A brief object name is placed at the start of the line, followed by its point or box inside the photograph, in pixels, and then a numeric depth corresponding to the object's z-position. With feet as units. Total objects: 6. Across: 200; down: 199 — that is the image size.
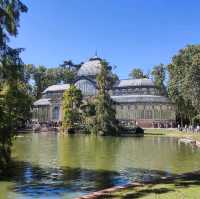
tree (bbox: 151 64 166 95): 218.05
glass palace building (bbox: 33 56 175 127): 207.97
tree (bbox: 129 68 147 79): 263.44
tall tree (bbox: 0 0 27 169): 39.48
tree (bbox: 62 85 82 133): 160.25
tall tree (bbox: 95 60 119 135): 141.93
